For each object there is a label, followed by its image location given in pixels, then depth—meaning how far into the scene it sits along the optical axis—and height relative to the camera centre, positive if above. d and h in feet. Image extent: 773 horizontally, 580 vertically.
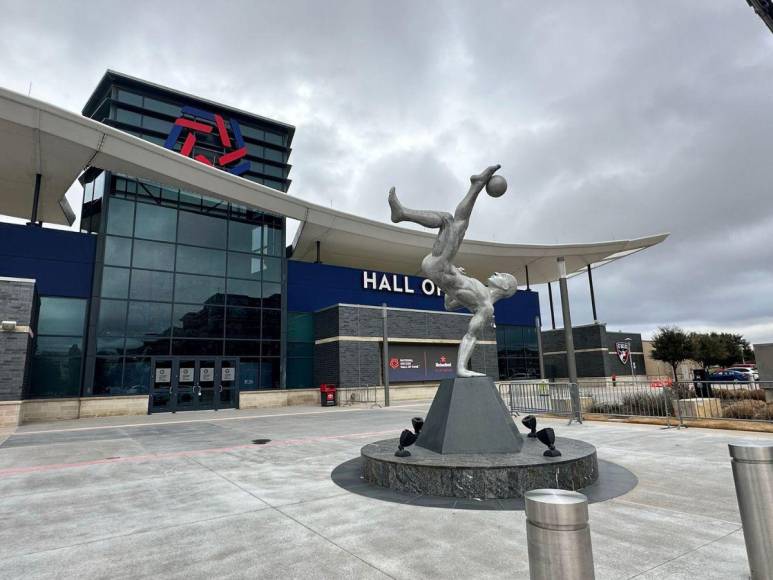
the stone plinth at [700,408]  43.34 -4.14
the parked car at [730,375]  120.16 -3.17
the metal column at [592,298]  140.97 +22.03
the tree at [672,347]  127.44 +5.39
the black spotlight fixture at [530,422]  24.35 -2.80
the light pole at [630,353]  145.79 +4.55
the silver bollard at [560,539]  7.63 -2.93
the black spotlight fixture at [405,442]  21.71 -3.28
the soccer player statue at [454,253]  25.94 +6.90
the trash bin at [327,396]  77.92 -3.29
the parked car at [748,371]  121.31 -2.22
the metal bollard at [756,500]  10.60 -3.28
